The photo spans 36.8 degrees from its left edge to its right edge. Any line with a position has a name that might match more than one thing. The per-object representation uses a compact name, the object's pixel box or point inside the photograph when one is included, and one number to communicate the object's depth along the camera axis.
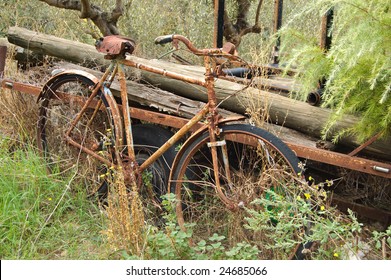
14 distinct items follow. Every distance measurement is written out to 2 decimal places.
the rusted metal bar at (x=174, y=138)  3.97
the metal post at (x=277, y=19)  6.16
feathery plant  3.37
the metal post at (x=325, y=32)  4.16
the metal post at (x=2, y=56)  5.83
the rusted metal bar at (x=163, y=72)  4.00
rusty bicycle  3.90
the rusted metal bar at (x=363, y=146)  3.61
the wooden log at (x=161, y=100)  4.56
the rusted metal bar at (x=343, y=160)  3.56
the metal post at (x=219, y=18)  5.25
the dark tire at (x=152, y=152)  4.61
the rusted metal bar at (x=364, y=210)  4.09
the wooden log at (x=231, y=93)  3.94
